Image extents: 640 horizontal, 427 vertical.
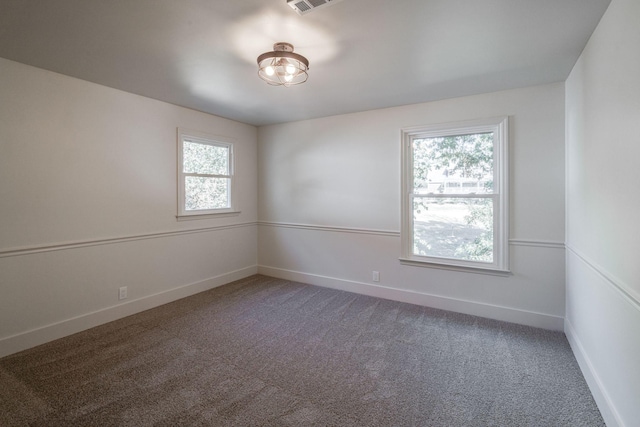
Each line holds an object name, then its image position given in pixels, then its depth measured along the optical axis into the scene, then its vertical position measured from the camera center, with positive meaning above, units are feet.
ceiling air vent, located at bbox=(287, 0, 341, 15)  5.53 +3.98
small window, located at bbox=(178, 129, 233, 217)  12.66 +1.79
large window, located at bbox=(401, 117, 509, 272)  10.50 +0.63
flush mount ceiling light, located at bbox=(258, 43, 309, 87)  7.33 +3.91
